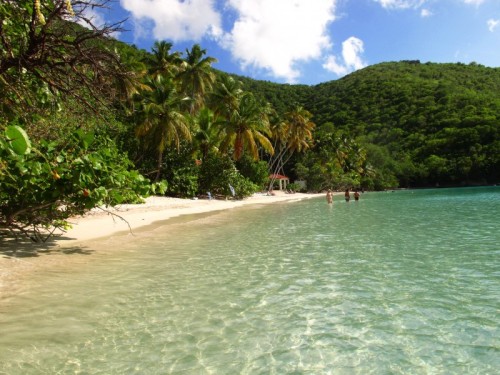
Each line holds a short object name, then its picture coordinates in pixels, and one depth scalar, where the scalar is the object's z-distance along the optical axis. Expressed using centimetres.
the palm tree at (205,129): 3284
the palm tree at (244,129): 3173
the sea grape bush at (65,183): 707
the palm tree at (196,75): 3806
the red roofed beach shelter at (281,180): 4903
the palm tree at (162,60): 3862
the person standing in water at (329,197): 3023
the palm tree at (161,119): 2677
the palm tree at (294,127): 4881
